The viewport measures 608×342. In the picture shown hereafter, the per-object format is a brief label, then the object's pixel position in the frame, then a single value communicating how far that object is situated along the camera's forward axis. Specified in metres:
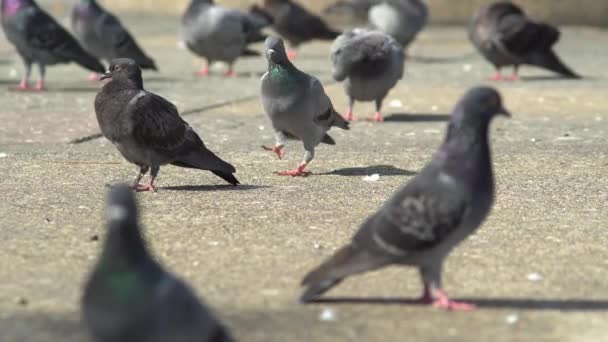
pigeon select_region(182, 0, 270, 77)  15.32
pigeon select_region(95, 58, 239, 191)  7.46
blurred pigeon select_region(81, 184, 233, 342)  3.70
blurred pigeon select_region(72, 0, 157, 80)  14.78
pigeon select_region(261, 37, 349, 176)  8.15
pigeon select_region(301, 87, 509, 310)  4.72
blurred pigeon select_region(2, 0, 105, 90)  13.50
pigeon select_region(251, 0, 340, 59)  18.03
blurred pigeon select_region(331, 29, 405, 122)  10.77
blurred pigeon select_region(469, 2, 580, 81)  14.95
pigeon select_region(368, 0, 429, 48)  16.50
